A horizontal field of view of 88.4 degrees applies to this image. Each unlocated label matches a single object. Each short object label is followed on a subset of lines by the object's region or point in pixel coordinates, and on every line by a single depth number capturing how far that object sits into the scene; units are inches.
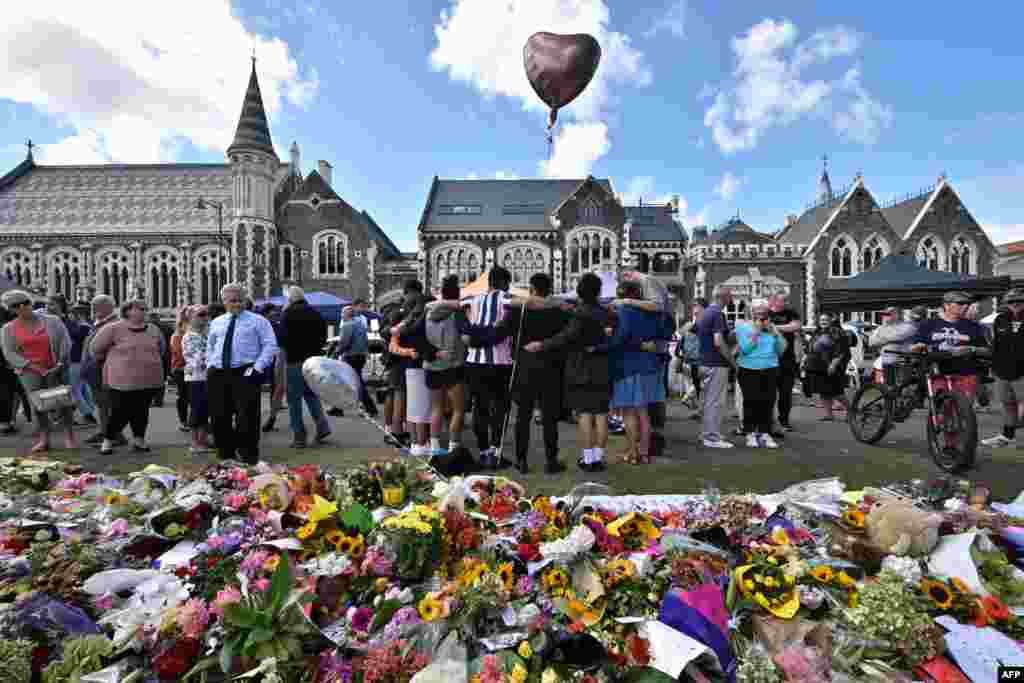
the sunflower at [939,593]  93.1
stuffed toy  108.7
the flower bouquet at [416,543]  102.7
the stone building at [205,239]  1318.9
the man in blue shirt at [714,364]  258.2
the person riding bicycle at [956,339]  239.3
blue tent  562.6
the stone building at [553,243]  1386.6
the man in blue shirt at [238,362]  218.5
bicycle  217.5
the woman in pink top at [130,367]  246.1
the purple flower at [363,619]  91.8
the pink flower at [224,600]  88.3
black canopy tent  502.0
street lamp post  1328.0
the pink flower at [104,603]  96.8
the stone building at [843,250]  1325.0
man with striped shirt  228.1
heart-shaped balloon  273.0
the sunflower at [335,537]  112.5
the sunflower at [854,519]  118.3
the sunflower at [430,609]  89.2
